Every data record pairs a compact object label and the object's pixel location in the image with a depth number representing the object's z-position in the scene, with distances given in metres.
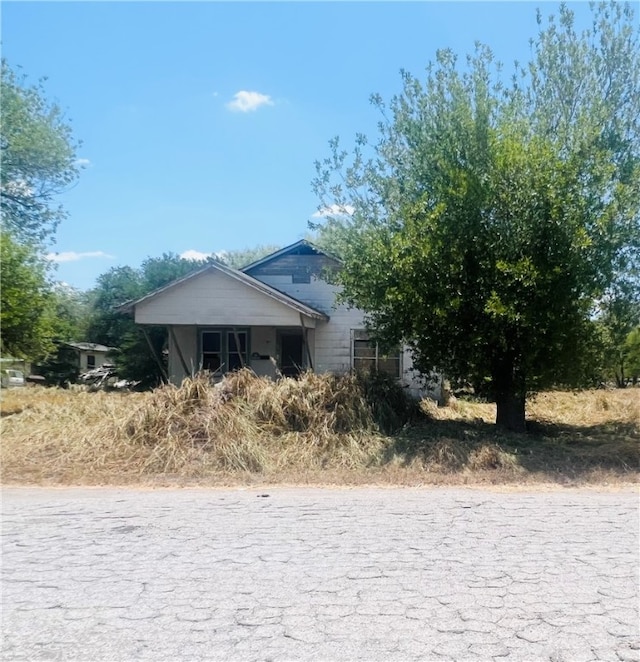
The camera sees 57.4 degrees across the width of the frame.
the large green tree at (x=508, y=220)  9.52
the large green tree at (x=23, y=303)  13.73
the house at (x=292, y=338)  18.38
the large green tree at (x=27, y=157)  19.77
